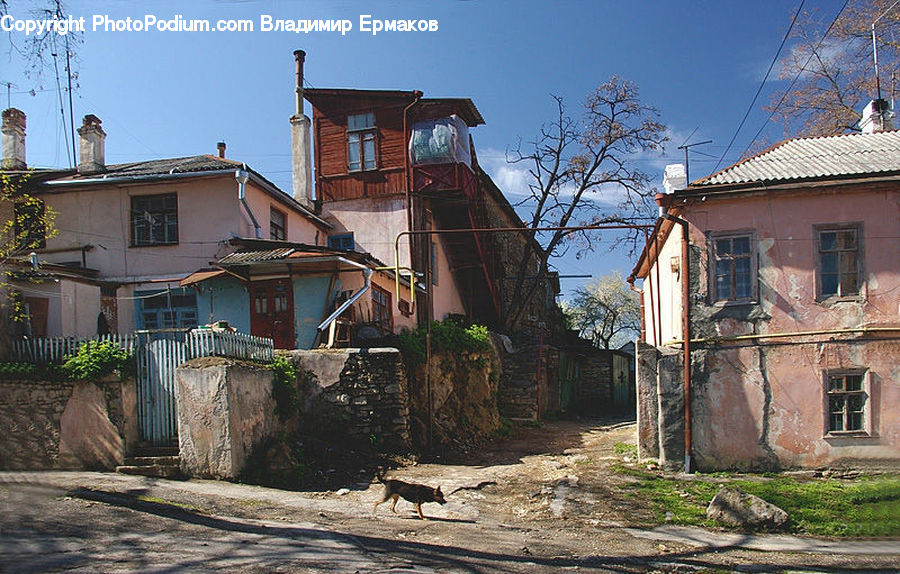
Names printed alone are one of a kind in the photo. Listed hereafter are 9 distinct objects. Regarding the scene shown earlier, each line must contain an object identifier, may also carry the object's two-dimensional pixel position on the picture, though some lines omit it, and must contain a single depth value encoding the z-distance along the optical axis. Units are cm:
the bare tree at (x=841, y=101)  2425
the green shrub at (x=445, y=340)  1653
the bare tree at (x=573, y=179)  2792
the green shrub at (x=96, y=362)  1203
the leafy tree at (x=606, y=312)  5075
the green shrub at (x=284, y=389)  1337
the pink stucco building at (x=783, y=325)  1375
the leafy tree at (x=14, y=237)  1255
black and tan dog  1004
